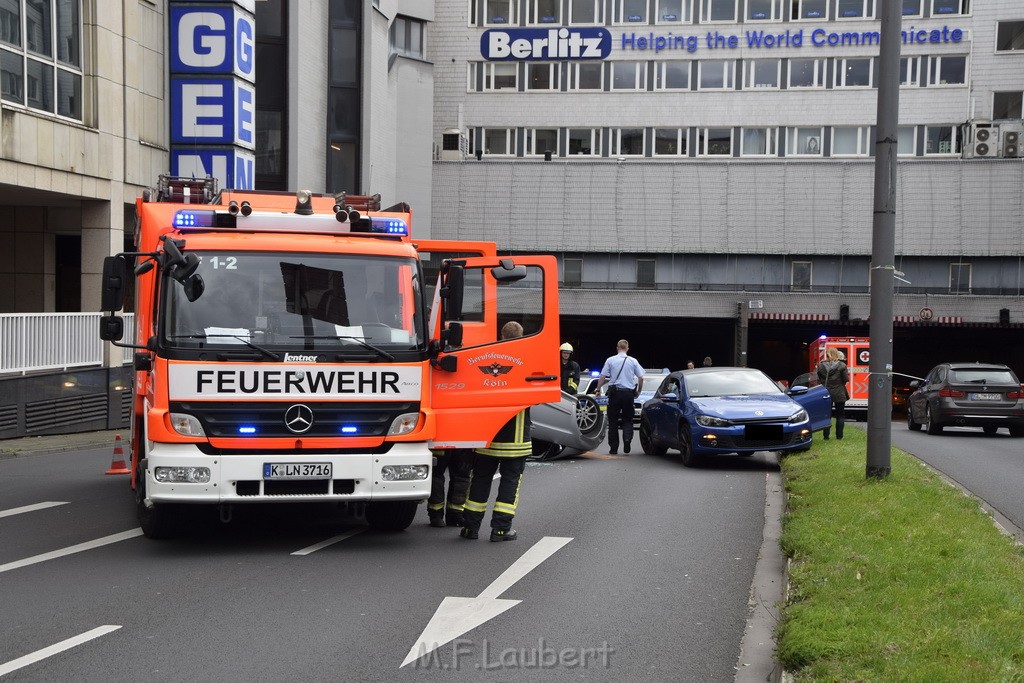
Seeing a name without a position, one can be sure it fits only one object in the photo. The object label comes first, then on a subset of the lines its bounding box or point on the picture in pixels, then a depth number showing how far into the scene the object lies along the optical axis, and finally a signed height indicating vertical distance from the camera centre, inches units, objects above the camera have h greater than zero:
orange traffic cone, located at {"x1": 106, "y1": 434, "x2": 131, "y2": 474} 584.1 -95.3
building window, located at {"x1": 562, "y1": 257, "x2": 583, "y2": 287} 2160.4 -2.0
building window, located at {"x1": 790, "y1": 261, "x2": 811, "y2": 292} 2114.9 -1.6
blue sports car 655.8 -76.8
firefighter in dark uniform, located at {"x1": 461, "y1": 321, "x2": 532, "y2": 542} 391.5 -65.6
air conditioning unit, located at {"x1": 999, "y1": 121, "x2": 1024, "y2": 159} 2037.4 +225.7
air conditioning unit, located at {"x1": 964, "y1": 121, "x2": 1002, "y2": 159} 2042.3 +230.2
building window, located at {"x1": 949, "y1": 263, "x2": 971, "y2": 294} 2082.9 -2.5
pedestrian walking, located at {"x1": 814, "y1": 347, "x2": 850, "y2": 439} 810.2 -68.1
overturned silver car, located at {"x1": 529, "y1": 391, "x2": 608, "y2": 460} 698.2 -88.3
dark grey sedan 994.7 -97.3
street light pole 487.5 +8.9
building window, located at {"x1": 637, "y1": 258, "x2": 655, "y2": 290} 2151.8 -1.9
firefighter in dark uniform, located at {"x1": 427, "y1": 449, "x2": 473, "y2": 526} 418.9 -75.1
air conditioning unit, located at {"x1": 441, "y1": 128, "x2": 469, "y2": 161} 2176.4 +219.9
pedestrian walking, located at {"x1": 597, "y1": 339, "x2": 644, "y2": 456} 776.9 -72.1
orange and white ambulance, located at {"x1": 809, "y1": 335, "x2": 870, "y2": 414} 1593.3 -112.1
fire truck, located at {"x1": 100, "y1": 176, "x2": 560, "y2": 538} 350.9 -28.1
